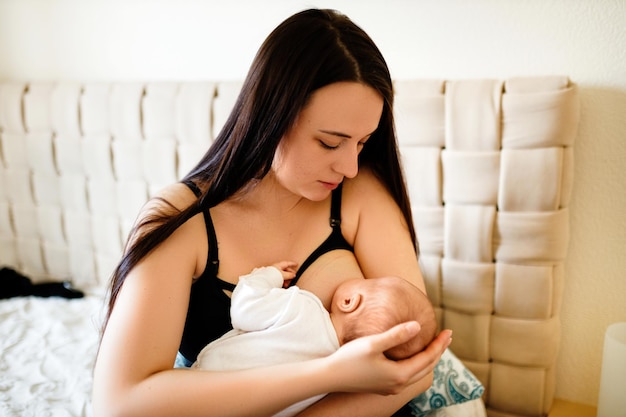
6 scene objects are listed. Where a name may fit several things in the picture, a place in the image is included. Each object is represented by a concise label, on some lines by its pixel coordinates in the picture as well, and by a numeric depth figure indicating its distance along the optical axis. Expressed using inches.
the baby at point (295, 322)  35.8
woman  33.5
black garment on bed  75.0
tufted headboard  48.1
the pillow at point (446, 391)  45.8
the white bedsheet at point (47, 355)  49.9
